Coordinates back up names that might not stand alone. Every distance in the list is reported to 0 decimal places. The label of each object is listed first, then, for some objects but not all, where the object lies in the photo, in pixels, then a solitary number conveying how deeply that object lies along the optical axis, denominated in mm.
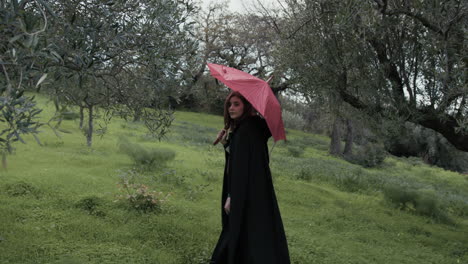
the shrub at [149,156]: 12266
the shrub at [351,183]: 14188
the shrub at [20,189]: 8188
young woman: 4695
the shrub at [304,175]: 14523
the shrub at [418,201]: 11594
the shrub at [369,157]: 24577
